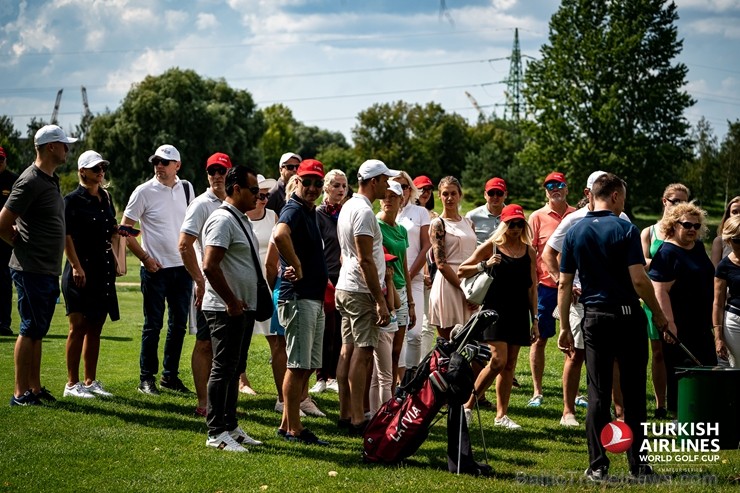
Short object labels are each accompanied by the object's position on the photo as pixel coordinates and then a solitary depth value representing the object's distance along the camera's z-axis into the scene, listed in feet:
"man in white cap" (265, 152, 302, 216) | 36.19
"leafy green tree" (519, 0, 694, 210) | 202.28
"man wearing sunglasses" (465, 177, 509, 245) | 36.09
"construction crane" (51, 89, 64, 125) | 517.88
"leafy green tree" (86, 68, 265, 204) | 224.94
